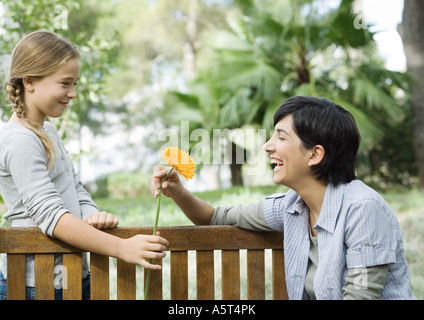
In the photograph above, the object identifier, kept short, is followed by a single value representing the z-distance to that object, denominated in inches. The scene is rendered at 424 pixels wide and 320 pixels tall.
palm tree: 253.3
